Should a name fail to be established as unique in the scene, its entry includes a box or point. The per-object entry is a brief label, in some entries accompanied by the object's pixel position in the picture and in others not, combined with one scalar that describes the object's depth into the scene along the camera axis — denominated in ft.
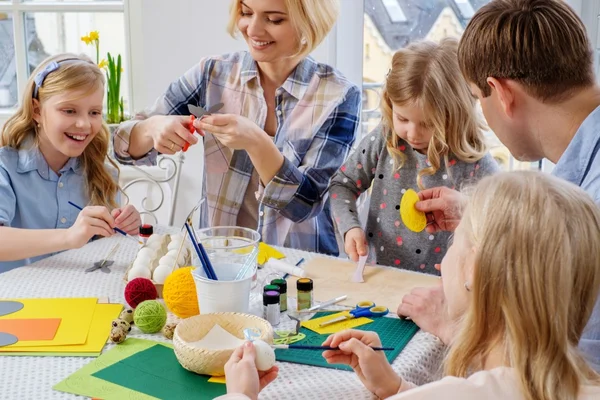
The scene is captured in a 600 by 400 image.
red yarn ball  4.48
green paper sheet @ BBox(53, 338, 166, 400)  3.47
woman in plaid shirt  6.26
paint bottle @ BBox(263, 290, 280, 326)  4.30
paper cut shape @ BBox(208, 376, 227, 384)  3.64
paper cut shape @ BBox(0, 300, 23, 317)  4.44
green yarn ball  4.14
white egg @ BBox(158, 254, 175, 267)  4.78
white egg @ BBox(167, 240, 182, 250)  4.97
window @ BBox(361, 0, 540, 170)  8.79
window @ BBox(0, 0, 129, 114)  9.86
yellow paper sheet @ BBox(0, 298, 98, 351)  4.04
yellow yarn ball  4.31
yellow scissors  4.43
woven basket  3.62
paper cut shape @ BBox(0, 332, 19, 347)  4.00
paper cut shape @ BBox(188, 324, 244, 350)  3.84
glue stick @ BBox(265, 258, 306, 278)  5.15
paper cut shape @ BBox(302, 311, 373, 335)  4.25
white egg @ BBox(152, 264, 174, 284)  4.69
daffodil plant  9.18
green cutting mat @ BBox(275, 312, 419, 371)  3.90
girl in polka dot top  5.99
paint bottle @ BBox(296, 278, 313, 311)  4.50
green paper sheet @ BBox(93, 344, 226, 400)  3.51
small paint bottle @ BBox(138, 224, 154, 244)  5.12
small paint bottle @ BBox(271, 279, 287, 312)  4.50
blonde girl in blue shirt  6.45
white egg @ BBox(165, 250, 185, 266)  4.84
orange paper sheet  4.10
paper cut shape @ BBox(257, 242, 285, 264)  5.45
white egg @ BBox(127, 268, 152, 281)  4.74
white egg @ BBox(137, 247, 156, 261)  4.86
